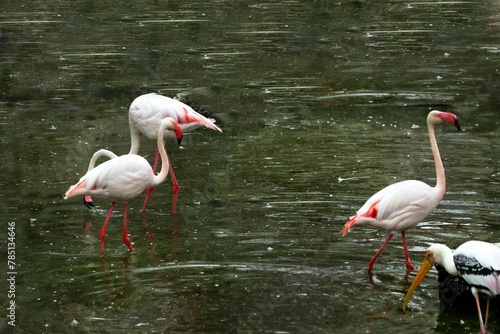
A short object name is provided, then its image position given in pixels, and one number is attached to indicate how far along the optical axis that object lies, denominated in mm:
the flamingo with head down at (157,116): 18109
